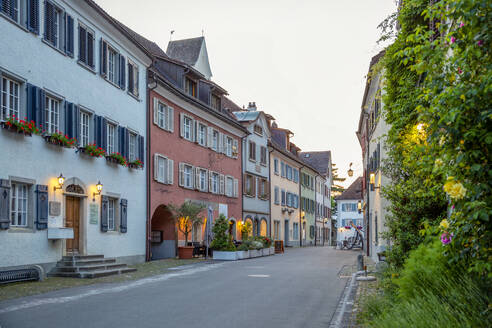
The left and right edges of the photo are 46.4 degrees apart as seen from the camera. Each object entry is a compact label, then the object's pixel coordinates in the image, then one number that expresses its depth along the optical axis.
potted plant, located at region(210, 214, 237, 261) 26.70
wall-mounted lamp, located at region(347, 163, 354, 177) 35.43
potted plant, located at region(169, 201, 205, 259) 26.09
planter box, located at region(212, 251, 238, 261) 26.56
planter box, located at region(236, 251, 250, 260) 27.12
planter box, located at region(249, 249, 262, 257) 29.31
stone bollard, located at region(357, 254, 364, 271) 18.83
